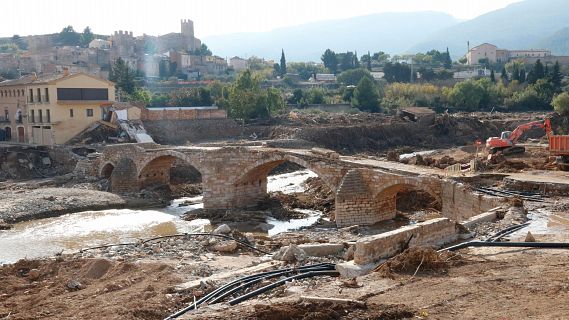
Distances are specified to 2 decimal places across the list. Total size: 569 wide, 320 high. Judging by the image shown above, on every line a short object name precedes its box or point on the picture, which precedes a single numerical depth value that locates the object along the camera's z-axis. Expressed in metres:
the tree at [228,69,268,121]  61.66
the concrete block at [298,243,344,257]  17.22
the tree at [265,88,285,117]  63.65
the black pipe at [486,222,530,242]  16.15
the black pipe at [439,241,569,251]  14.91
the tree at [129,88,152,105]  67.19
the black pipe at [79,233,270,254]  21.27
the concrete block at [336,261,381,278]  13.77
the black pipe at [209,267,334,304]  13.28
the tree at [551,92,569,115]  58.31
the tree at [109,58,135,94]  69.50
